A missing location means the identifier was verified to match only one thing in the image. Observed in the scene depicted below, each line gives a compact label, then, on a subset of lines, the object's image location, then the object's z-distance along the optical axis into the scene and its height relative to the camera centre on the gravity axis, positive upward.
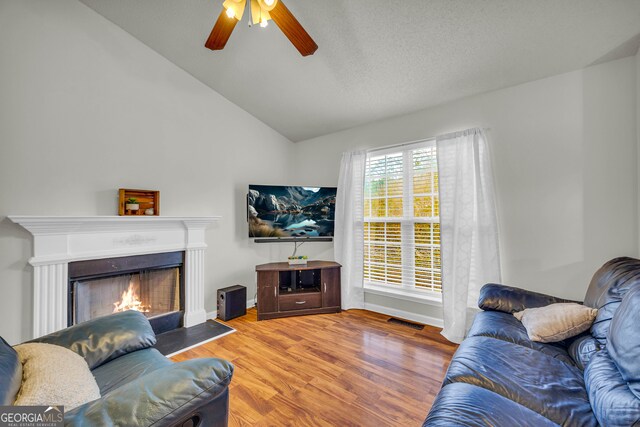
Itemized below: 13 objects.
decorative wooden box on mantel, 2.45 +0.19
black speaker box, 3.12 -1.05
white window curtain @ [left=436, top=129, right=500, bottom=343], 2.50 -0.14
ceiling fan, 1.48 +1.23
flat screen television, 3.35 +0.09
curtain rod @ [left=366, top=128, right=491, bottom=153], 2.91 +0.88
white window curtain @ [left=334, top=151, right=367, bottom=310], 3.46 -0.20
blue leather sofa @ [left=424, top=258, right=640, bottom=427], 1.00 -0.80
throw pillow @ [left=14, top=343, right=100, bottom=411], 0.86 -0.58
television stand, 3.18 -0.95
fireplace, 2.01 -0.25
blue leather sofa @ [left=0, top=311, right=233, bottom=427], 0.79 -0.62
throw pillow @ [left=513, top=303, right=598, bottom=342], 1.55 -0.68
